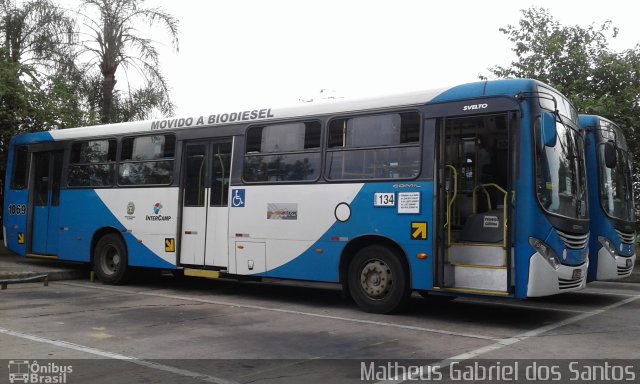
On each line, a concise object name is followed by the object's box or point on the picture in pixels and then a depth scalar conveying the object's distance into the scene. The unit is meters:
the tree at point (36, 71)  16.84
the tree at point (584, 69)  16.64
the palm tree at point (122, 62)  20.41
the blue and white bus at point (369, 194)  8.29
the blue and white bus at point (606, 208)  11.15
